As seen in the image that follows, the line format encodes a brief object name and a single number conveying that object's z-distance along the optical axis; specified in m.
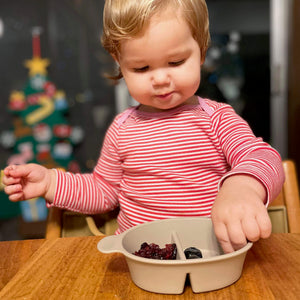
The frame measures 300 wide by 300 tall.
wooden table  0.56
